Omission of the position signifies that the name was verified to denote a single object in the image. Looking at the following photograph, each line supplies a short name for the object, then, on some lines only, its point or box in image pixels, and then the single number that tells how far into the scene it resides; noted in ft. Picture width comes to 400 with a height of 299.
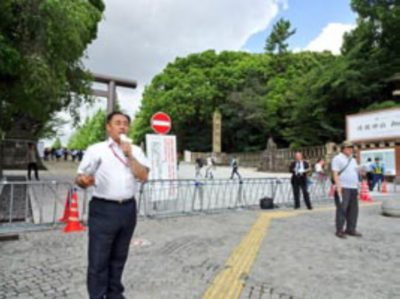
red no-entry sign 32.01
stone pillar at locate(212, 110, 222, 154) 130.52
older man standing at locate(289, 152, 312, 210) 35.40
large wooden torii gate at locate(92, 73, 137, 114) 68.49
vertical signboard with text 31.78
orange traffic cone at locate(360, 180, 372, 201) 45.11
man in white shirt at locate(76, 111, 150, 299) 10.09
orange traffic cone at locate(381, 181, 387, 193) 55.21
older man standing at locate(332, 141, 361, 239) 22.86
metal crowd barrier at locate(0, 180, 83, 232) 25.24
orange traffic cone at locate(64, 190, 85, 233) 23.65
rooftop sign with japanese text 66.74
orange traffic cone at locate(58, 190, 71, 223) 25.72
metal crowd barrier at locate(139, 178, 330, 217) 30.91
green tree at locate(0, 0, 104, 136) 30.53
